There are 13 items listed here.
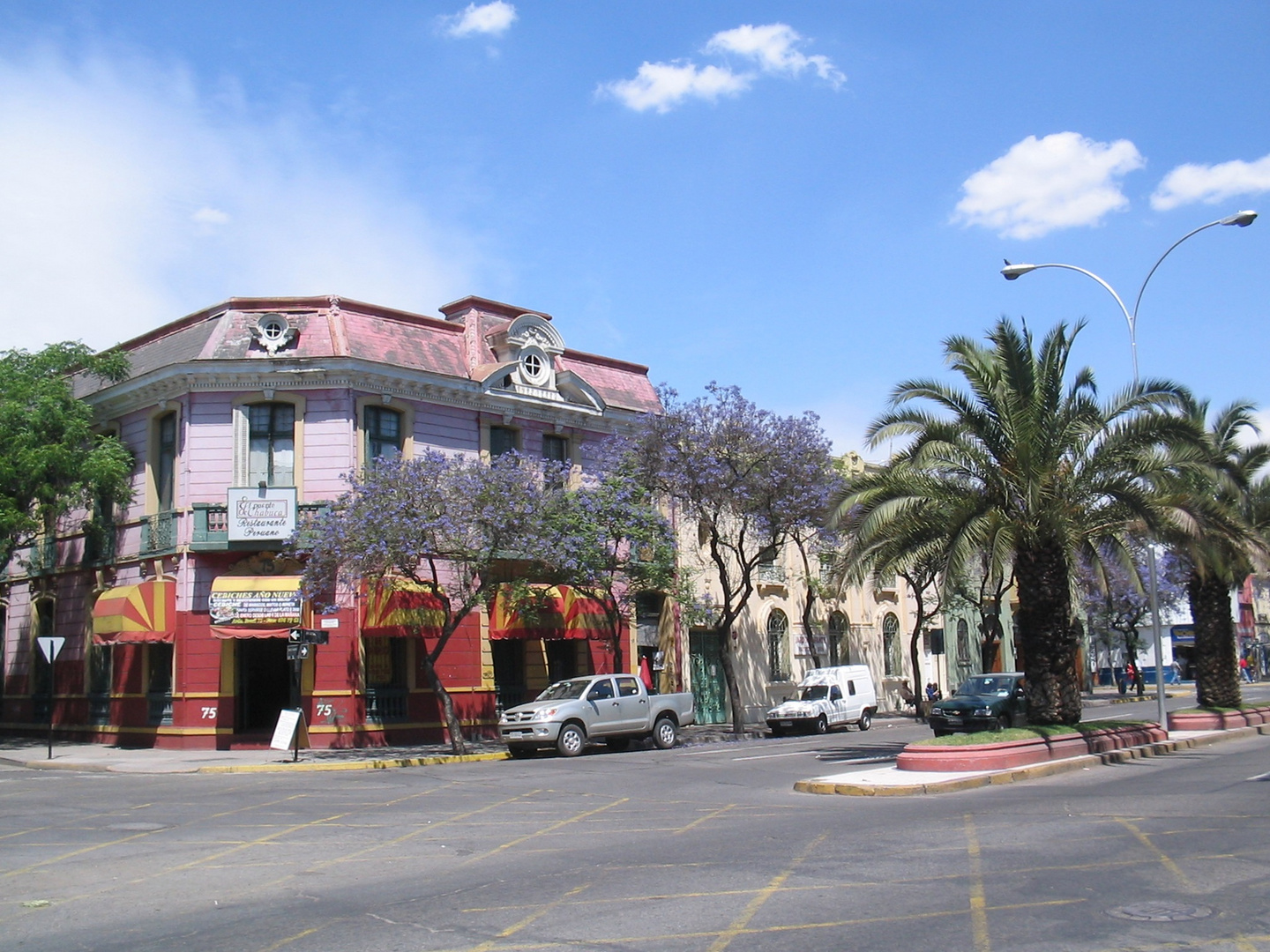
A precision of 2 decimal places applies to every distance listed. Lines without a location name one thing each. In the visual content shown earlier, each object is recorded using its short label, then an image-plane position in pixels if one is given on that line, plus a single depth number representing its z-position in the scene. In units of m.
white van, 31.33
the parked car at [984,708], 24.69
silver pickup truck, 23.81
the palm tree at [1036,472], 19.27
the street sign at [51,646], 24.08
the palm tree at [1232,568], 26.62
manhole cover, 7.62
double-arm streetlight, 21.42
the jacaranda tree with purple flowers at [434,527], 23.36
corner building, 26.27
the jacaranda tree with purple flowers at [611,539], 26.08
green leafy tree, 26.12
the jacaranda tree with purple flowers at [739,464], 29.19
